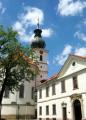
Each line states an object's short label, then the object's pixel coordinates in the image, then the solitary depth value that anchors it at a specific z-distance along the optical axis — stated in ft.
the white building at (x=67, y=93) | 49.94
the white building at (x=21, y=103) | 74.65
